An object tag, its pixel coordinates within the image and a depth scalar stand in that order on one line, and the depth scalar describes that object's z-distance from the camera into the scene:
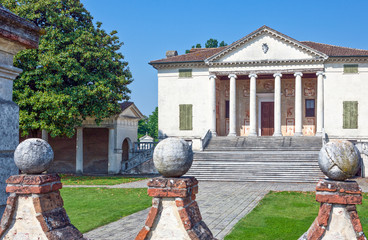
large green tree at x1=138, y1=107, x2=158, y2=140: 85.63
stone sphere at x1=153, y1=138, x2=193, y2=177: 4.34
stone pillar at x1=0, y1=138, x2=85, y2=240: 4.45
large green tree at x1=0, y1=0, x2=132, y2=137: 23.44
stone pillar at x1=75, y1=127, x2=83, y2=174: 31.12
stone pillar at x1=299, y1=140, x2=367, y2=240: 4.14
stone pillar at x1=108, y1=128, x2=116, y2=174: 31.42
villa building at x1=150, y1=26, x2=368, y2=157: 33.41
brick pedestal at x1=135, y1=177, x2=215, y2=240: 4.30
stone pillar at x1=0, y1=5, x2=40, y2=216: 5.24
